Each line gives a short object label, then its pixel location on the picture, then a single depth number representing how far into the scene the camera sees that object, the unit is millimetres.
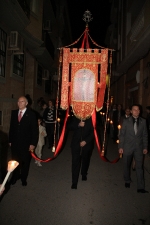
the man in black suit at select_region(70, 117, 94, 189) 4793
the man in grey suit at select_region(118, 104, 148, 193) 4703
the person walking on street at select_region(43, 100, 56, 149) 9070
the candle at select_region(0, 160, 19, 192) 2037
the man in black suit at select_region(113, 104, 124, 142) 11039
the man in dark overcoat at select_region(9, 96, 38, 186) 4738
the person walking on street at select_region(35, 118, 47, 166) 6477
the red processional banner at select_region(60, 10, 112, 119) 5836
